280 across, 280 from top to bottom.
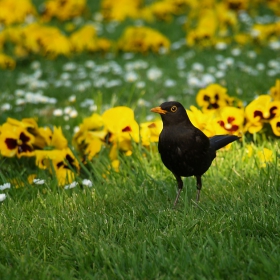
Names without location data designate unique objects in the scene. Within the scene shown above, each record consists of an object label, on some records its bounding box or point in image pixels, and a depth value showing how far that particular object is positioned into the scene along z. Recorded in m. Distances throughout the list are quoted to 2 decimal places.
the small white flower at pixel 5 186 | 7.14
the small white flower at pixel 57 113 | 9.81
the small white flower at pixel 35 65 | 15.80
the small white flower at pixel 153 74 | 13.41
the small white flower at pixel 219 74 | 12.81
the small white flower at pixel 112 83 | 13.15
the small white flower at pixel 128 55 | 15.96
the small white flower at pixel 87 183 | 7.21
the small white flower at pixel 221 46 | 15.43
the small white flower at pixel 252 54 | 14.54
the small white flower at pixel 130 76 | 13.30
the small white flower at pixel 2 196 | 6.84
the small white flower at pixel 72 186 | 7.17
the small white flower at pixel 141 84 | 12.69
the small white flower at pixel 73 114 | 9.56
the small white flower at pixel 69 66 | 15.22
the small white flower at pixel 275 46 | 15.01
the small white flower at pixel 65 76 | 14.18
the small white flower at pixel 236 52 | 14.85
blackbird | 6.03
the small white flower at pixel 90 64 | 15.33
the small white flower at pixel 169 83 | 12.68
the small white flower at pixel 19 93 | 12.13
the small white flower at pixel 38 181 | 7.28
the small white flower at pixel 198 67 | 13.44
